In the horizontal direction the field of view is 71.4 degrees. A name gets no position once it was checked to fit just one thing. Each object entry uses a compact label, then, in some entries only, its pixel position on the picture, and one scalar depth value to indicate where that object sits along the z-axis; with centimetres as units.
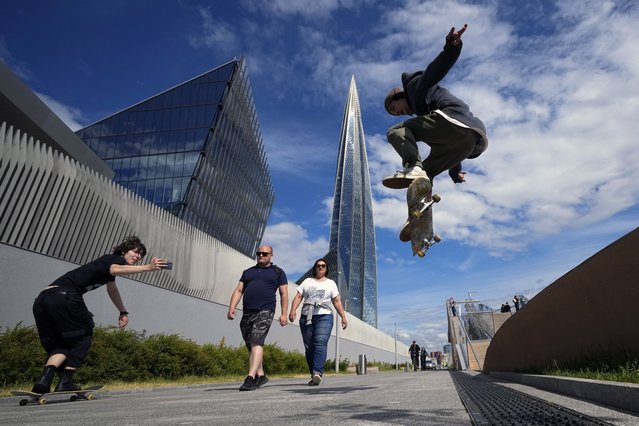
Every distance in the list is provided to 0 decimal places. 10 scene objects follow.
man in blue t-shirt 551
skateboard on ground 439
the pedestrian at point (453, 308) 2308
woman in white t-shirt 609
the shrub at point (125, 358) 654
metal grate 189
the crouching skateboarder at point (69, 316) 443
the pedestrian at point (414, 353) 2927
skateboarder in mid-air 412
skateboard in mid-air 434
